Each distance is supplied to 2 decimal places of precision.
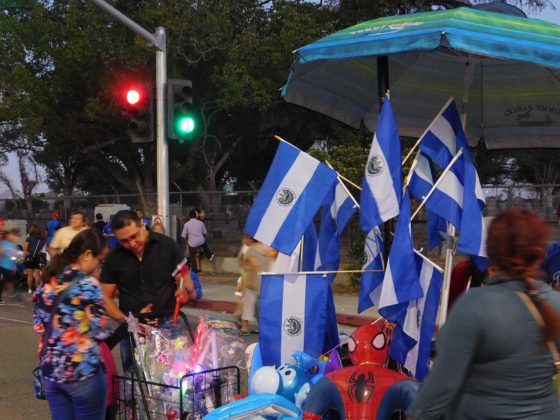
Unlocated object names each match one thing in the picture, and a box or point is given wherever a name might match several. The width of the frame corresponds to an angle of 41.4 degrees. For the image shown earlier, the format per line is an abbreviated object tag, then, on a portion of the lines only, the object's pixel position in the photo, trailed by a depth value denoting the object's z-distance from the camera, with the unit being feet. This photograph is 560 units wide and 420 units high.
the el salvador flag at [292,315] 15.33
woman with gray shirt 7.54
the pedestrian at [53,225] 53.67
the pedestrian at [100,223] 57.31
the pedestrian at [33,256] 54.85
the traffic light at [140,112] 35.22
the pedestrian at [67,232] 28.86
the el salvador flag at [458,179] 14.71
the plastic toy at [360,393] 12.24
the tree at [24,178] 141.59
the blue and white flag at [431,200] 15.43
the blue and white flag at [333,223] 16.78
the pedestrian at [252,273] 31.42
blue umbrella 19.36
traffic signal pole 36.63
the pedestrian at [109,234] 52.85
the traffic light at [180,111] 35.91
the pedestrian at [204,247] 60.96
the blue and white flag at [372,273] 16.21
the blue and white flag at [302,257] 16.37
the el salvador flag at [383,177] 14.53
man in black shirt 16.47
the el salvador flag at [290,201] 15.40
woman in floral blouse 12.21
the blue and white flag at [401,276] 13.89
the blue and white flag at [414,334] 13.98
